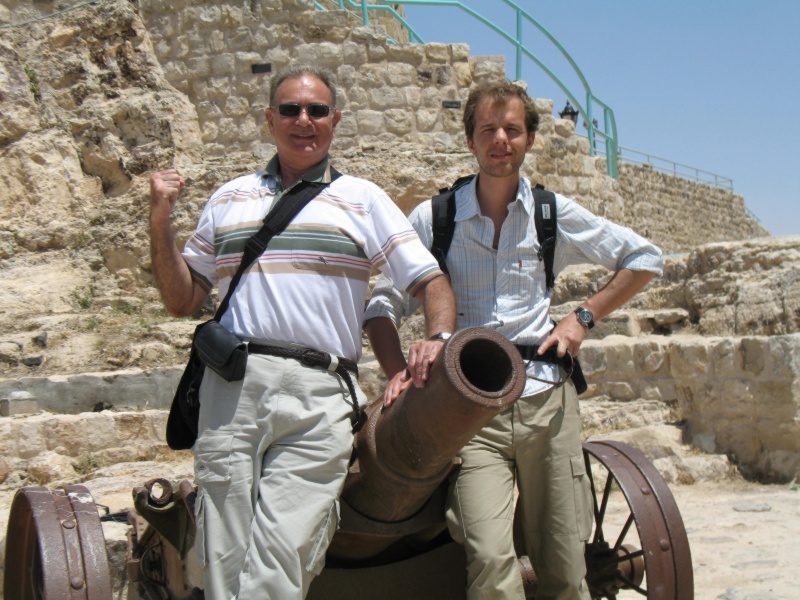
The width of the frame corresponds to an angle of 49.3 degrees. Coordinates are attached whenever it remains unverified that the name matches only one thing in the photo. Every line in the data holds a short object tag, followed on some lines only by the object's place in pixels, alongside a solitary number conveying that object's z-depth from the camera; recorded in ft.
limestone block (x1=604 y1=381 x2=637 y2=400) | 23.71
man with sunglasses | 7.89
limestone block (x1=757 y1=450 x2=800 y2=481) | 20.10
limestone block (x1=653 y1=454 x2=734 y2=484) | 20.40
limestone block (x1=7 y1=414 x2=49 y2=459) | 20.16
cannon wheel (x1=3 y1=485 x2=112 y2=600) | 8.96
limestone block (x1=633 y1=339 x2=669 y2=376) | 23.07
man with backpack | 8.99
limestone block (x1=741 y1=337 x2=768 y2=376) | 20.39
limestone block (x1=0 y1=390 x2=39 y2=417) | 21.76
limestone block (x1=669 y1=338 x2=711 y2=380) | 21.89
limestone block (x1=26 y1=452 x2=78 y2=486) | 19.67
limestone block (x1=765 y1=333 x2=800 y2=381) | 19.72
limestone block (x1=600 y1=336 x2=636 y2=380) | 23.63
